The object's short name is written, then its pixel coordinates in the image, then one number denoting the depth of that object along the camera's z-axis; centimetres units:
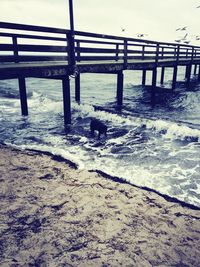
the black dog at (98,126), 869
